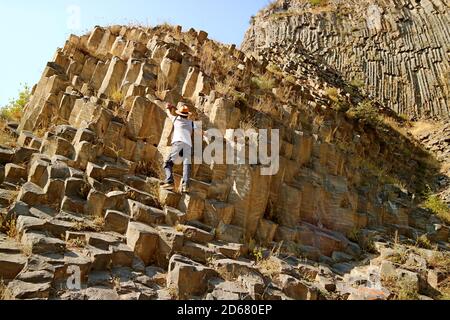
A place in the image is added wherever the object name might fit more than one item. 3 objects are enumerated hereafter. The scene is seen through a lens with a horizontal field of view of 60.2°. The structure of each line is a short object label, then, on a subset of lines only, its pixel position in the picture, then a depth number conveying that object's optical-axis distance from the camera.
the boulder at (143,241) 5.79
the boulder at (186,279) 5.24
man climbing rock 7.14
